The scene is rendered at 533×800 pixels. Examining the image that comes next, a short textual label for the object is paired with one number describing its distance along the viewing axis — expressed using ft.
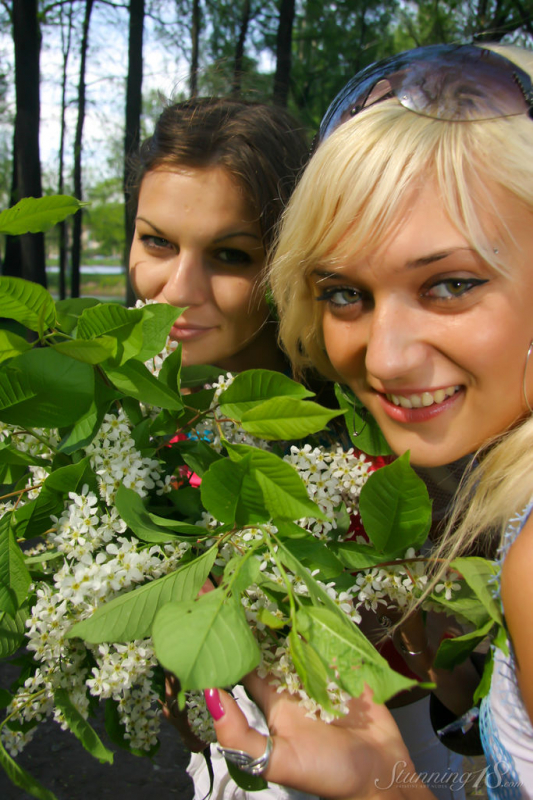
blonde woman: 0.97
